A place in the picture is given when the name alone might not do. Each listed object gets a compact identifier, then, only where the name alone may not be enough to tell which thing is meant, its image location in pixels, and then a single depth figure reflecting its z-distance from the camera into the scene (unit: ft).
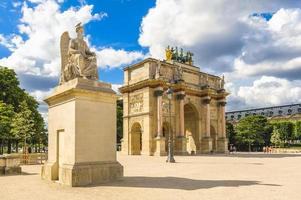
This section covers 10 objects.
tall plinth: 36.27
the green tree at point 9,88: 140.56
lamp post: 82.07
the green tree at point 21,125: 108.27
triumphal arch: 138.00
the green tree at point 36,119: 152.56
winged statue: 40.27
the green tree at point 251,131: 242.17
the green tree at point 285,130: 282.97
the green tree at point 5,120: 117.08
